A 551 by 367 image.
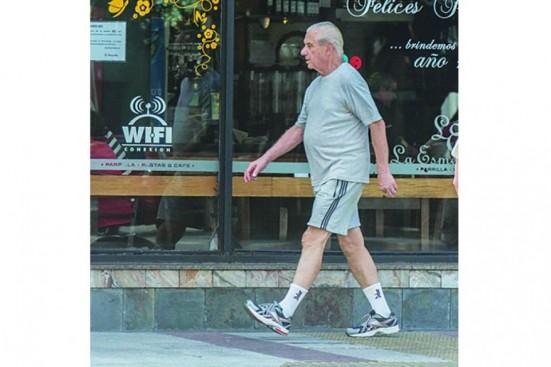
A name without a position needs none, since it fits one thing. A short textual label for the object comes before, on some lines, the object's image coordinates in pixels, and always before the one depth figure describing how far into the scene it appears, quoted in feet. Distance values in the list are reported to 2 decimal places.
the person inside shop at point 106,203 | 50.16
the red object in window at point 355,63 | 50.88
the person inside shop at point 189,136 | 50.29
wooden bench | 50.31
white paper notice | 49.75
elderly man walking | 43.62
